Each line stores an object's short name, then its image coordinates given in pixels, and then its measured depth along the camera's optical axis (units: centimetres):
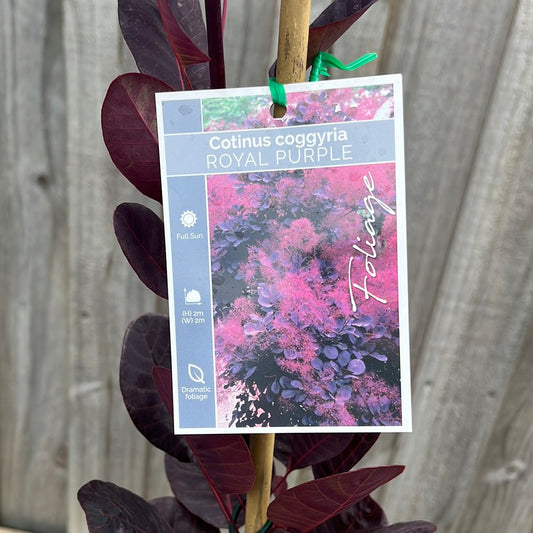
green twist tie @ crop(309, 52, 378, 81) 47
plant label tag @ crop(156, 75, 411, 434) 42
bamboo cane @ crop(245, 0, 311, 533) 43
